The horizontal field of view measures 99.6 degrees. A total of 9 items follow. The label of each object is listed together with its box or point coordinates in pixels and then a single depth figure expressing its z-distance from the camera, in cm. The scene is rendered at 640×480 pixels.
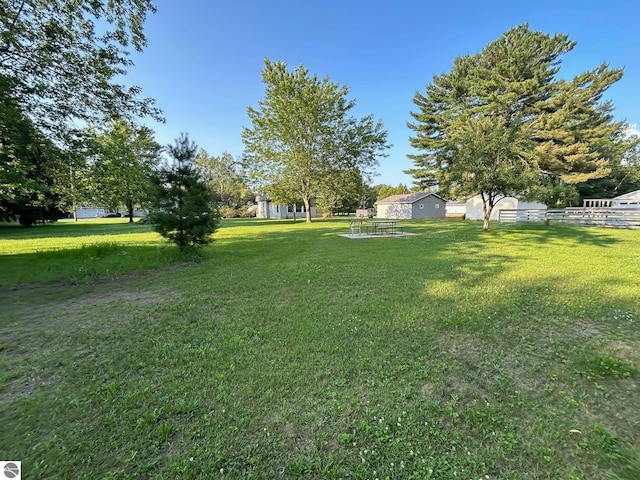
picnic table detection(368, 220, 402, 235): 1580
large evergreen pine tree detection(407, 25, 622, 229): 2125
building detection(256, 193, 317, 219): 3897
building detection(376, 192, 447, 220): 3162
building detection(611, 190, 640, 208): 2069
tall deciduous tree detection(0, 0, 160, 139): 650
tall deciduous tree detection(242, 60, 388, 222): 2223
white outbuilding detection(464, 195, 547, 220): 2533
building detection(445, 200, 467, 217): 3844
